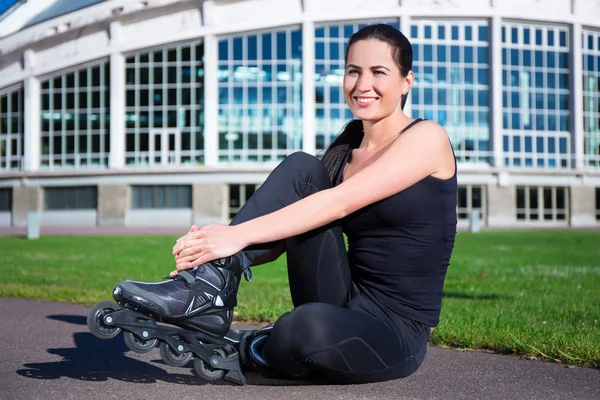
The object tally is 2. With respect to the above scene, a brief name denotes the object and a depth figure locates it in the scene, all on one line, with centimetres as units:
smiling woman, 264
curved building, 3728
